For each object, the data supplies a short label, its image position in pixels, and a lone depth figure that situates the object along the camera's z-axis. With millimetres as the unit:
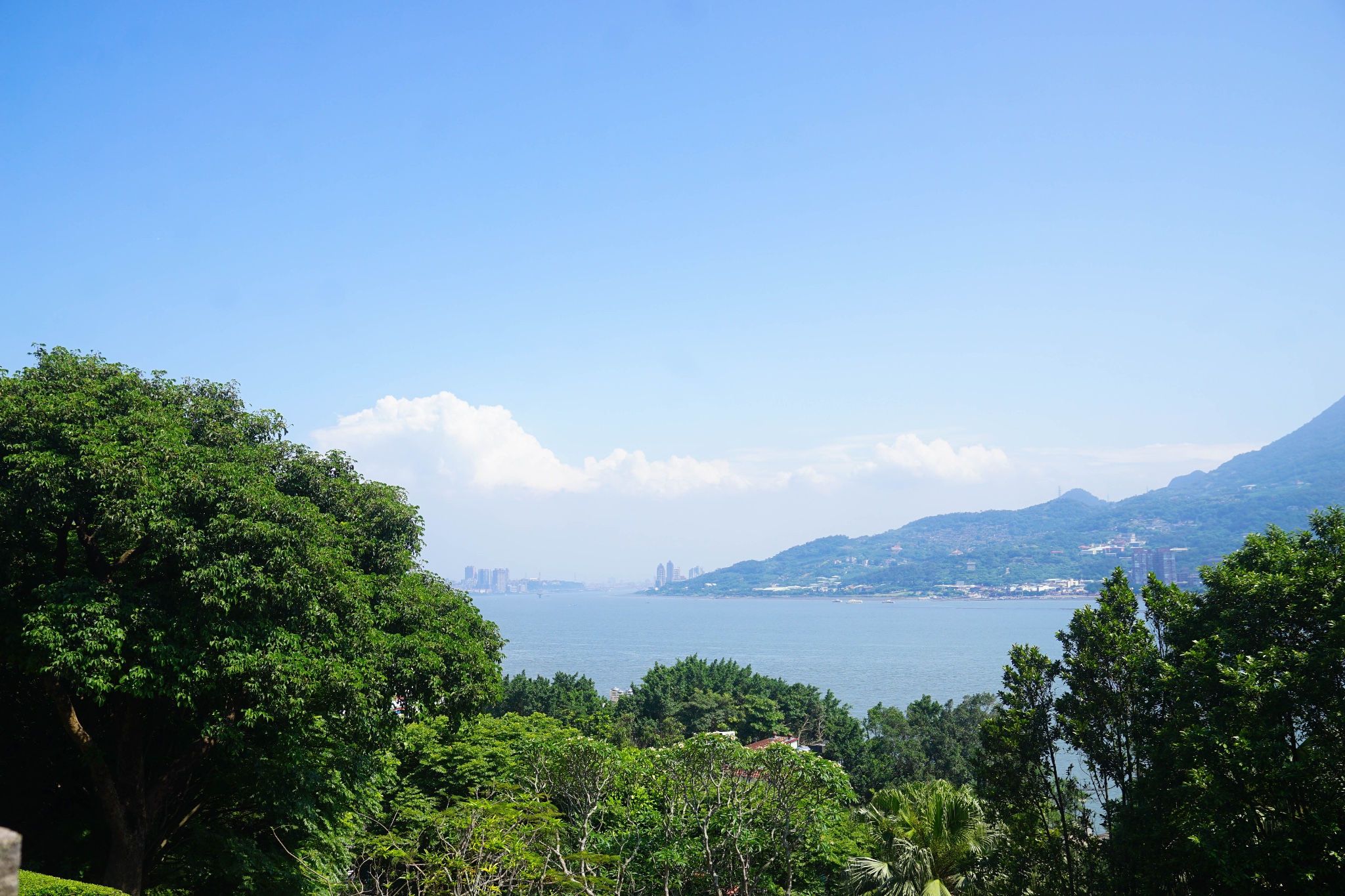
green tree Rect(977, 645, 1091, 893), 12148
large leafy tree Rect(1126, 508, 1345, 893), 7859
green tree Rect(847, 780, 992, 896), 12531
